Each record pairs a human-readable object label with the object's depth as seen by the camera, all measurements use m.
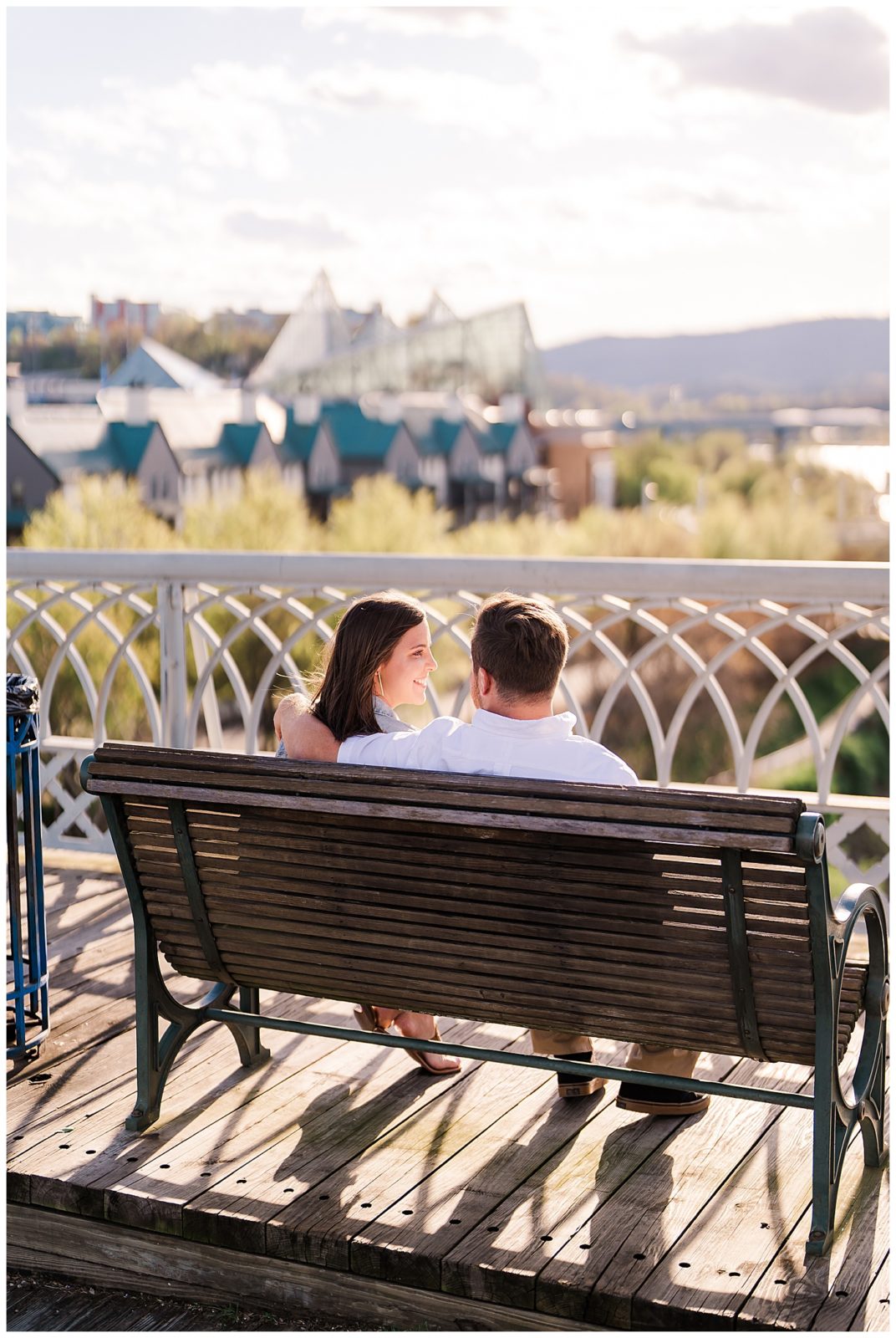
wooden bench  2.22
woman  2.82
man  2.48
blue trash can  3.15
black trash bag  3.13
